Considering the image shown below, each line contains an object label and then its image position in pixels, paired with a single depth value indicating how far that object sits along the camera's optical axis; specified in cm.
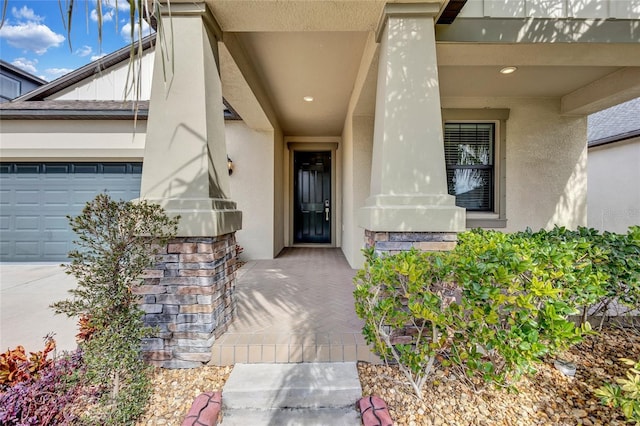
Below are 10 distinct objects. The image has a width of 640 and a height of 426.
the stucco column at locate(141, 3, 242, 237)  248
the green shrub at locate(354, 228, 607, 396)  180
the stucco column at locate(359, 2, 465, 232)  248
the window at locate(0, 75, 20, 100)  895
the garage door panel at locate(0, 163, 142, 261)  612
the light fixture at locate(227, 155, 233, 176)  626
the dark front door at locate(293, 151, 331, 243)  818
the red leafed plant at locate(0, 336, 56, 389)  207
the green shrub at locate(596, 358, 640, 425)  148
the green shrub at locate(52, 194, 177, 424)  188
